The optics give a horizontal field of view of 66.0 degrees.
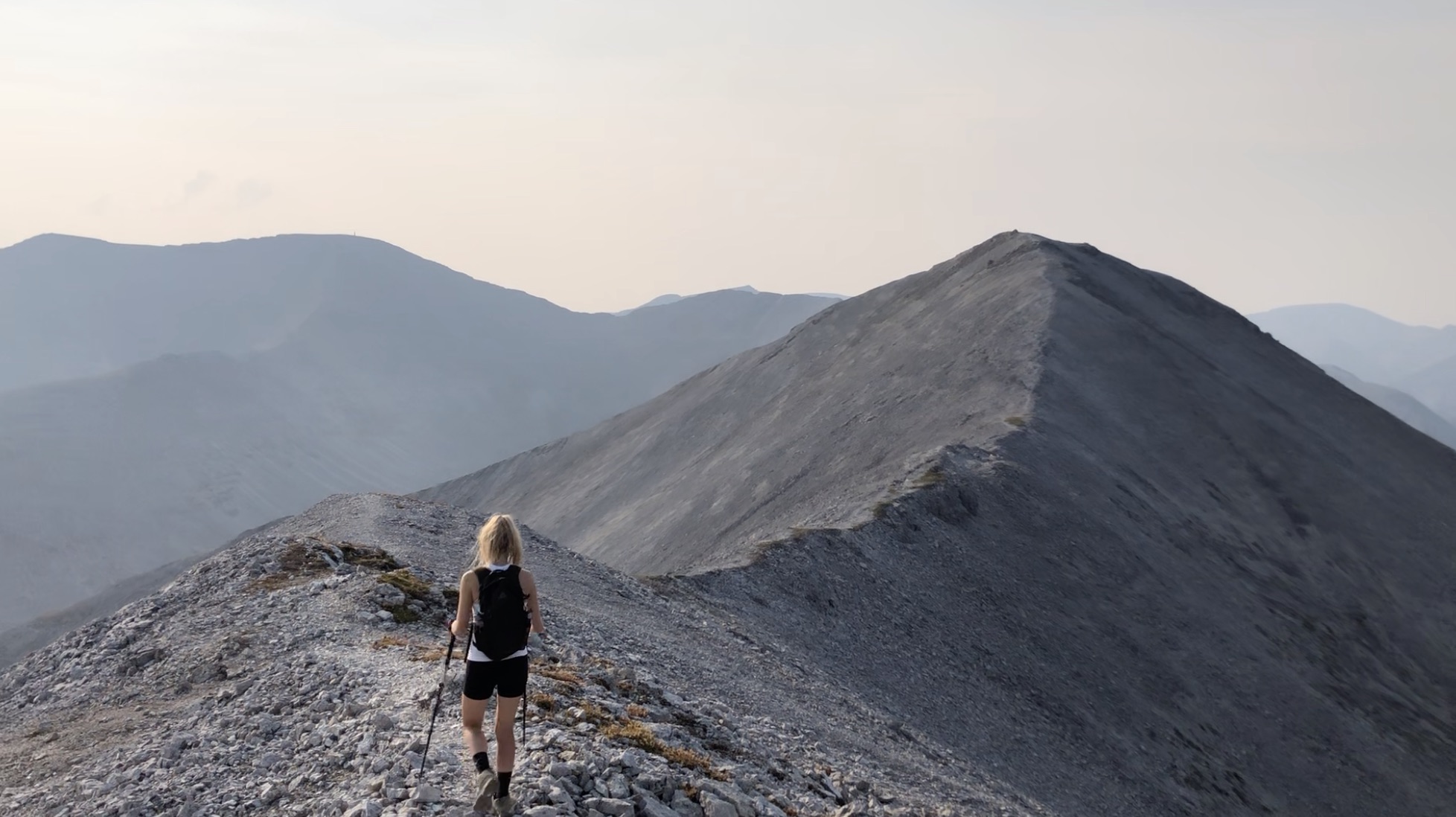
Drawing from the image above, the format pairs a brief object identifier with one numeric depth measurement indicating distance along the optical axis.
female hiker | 10.72
